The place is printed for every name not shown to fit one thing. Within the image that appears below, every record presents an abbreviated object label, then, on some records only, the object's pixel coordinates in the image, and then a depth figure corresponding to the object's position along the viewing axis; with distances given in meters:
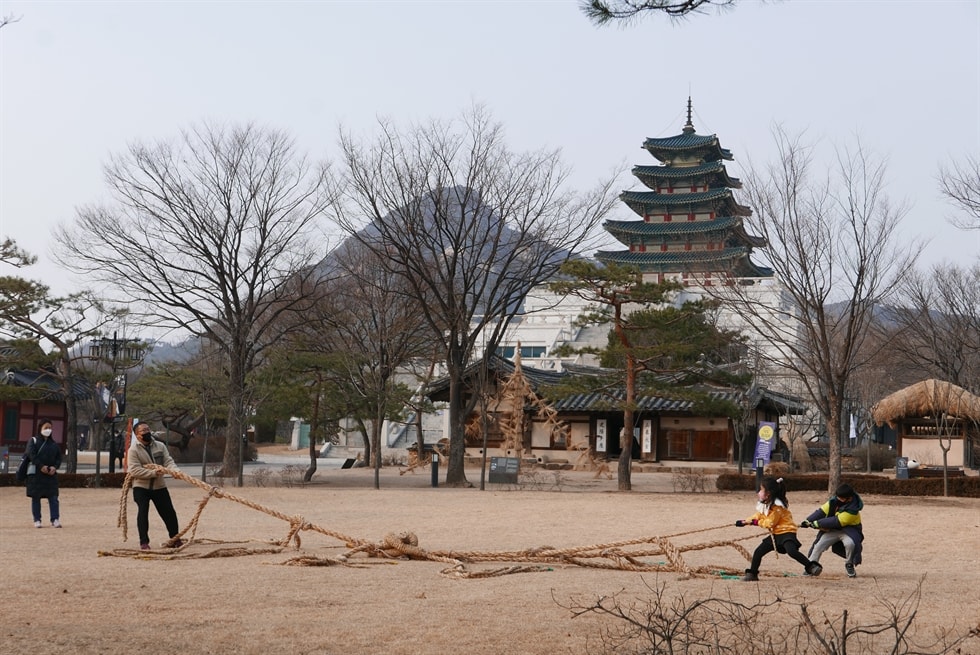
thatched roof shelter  30.88
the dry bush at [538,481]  26.62
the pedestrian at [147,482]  10.91
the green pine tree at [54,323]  23.83
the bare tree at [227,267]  25.53
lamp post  24.73
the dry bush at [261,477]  26.27
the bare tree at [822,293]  21.47
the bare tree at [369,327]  28.83
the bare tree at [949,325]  33.41
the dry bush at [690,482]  25.42
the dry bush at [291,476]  26.56
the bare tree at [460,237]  24.86
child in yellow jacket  9.24
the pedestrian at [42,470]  13.76
